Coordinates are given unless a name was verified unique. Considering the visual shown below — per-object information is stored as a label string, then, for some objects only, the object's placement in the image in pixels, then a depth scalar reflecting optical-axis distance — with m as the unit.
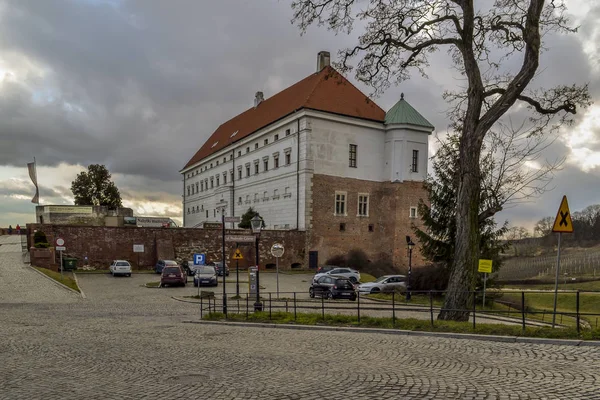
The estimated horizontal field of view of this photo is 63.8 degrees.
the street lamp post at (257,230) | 18.59
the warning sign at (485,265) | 24.28
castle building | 50.53
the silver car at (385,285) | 32.12
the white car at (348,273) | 37.72
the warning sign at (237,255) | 20.50
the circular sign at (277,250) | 21.05
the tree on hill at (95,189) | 80.38
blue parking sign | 26.67
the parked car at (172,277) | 32.94
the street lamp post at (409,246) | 28.30
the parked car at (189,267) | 39.94
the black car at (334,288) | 27.03
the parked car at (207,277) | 33.53
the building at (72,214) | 65.38
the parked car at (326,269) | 40.78
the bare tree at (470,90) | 15.84
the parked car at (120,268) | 39.28
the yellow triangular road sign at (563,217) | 12.02
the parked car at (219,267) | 40.88
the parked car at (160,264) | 40.28
